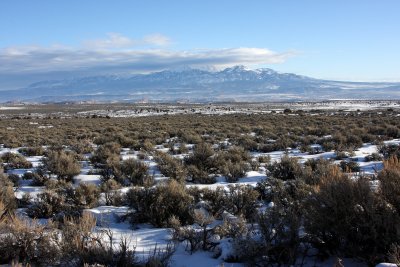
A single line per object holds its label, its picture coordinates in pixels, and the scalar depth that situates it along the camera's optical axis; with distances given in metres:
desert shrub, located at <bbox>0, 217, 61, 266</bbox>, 4.62
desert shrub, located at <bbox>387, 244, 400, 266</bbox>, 3.60
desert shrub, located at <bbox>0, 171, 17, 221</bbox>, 6.62
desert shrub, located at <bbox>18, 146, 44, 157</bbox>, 15.12
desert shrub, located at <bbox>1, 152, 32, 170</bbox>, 11.85
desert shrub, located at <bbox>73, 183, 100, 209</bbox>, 7.26
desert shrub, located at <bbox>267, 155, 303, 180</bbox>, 9.76
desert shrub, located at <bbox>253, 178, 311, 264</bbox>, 4.56
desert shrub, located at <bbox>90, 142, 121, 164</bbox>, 12.55
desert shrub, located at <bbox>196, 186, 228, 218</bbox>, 6.75
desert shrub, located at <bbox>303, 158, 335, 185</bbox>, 8.06
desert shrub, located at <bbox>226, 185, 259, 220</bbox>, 6.64
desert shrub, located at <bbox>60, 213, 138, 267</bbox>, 4.50
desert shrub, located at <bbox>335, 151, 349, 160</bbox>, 12.71
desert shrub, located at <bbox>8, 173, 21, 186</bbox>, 9.38
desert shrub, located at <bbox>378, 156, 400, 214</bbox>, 4.43
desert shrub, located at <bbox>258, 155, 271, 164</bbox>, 12.48
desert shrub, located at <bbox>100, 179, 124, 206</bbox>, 7.50
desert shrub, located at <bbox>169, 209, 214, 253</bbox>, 5.24
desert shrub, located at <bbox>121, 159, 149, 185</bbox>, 9.39
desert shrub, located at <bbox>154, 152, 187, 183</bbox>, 9.87
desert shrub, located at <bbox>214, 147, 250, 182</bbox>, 10.07
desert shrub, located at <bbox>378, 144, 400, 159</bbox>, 12.77
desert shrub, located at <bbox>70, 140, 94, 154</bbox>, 15.06
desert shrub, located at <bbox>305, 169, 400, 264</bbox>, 4.20
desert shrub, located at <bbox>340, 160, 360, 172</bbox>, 10.41
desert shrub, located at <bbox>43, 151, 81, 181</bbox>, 10.09
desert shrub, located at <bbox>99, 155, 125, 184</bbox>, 9.64
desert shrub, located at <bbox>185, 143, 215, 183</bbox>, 9.99
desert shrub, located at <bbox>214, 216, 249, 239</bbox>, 5.18
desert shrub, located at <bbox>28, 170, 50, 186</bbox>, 9.41
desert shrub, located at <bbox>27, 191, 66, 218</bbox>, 6.82
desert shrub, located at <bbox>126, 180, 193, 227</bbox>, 6.43
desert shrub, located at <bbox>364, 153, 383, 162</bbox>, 12.18
